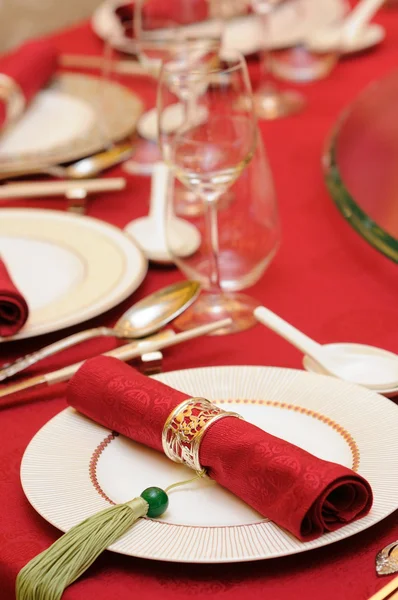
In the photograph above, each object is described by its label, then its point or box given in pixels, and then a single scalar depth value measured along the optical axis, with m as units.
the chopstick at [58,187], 1.73
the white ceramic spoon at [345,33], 2.18
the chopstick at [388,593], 1.15
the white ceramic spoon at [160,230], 1.53
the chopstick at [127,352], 1.38
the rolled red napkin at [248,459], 1.18
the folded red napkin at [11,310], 1.43
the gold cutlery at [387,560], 1.18
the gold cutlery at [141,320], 1.41
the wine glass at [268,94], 1.98
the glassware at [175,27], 1.79
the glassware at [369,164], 1.64
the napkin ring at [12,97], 1.94
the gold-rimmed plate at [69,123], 1.82
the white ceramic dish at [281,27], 2.20
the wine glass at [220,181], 1.45
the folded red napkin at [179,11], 2.02
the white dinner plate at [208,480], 1.18
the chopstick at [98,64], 2.15
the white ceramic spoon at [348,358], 1.35
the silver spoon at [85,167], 1.80
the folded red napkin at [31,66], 1.98
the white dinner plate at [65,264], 1.47
